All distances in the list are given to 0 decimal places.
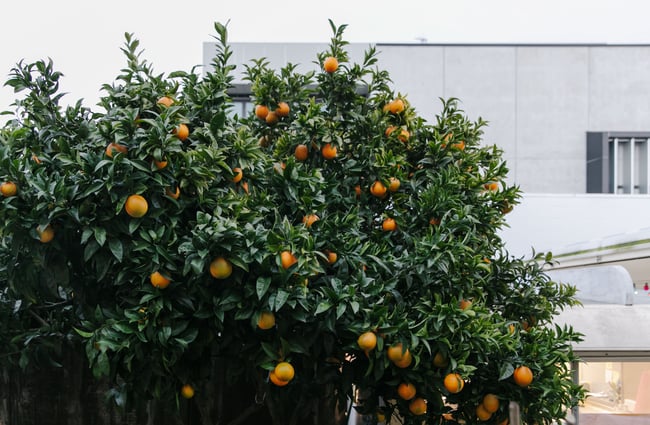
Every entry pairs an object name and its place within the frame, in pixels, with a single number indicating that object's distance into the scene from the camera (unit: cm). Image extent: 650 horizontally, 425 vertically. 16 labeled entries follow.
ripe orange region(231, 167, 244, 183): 372
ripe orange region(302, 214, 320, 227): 382
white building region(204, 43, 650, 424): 2038
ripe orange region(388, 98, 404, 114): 468
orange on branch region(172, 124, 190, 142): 348
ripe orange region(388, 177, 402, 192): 436
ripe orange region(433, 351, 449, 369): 360
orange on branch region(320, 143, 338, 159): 439
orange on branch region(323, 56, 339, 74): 460
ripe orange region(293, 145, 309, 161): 442
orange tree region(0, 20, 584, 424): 328
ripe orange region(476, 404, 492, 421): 406
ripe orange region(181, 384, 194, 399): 362
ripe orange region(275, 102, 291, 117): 475
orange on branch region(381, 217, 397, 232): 426
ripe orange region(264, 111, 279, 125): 479
